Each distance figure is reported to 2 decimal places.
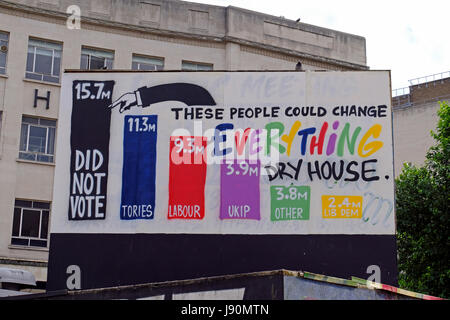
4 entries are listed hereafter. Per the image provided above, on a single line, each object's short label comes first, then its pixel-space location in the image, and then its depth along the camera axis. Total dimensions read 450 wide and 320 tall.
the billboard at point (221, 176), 17.56
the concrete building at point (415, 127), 51.09
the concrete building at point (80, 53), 32.44
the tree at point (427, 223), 31.45
